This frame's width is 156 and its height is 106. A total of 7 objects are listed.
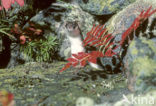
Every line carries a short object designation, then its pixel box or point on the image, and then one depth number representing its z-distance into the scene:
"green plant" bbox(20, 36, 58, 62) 3.01
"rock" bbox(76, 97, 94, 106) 1.40
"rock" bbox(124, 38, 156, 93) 1.57
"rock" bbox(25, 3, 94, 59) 3.17
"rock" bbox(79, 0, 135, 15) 2.77
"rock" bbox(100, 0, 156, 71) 2.17
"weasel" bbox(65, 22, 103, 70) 2.67
